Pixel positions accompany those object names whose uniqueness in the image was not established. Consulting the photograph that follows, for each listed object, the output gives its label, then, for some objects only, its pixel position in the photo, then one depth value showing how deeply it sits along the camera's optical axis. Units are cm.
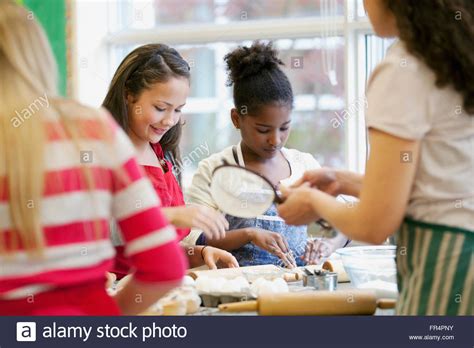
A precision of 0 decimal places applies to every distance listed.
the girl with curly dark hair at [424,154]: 299
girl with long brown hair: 414
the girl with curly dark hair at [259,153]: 431
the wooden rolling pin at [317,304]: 337
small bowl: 358
